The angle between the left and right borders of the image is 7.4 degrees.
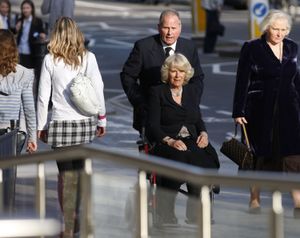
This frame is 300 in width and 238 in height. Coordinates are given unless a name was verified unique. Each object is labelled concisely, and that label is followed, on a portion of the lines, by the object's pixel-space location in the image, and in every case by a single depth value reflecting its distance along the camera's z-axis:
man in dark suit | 17.83
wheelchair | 10.75
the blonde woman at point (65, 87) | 16.87
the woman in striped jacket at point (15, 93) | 17.64
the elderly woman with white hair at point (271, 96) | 17.96
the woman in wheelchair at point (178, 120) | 17.04
